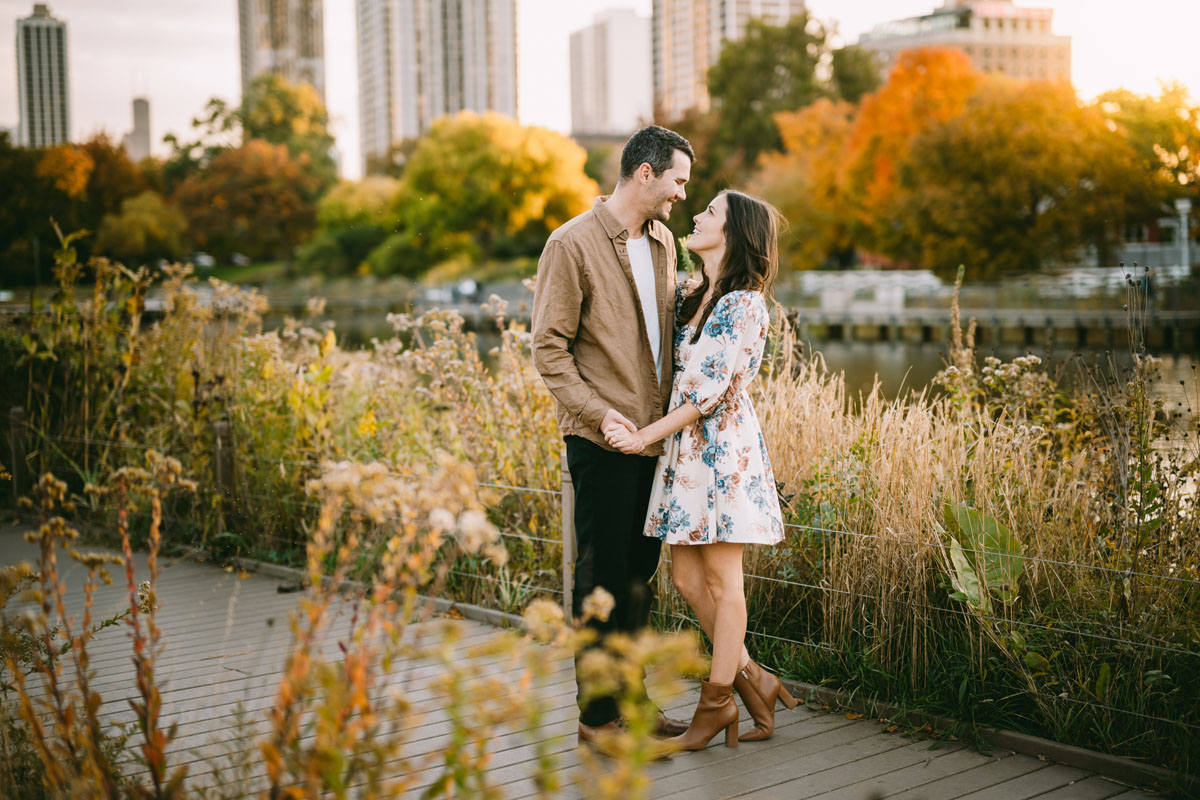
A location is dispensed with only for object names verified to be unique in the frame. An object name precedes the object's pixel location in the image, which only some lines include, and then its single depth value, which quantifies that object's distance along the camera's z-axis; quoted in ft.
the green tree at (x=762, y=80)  187.73
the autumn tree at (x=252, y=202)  192.44
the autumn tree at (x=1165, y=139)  88.89
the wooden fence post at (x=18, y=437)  23.09
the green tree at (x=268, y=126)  232.12
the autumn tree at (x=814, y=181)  130.52
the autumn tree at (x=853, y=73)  197.06
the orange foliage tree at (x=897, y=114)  113.29
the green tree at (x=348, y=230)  193.98
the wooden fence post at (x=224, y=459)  19.95
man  10.22
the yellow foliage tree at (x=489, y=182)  163.43
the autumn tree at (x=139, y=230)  141.28
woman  10.19
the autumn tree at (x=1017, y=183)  92.22
